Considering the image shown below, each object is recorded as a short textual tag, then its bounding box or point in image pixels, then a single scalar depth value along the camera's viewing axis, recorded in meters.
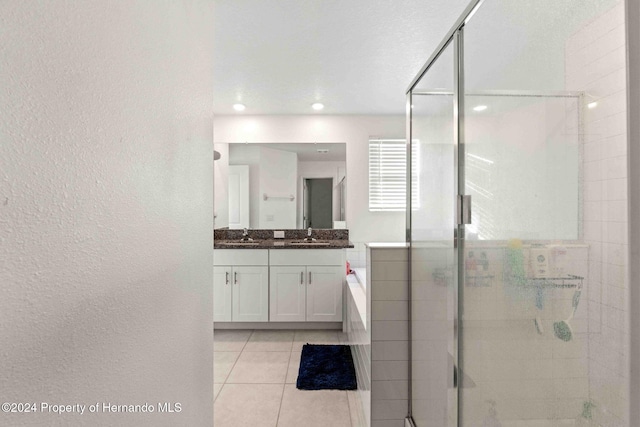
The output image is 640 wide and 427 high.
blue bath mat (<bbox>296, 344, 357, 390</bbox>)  2.40
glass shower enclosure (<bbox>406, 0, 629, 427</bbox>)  0.59
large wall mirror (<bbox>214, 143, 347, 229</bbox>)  3.96
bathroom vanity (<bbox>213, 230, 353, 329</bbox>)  3.46
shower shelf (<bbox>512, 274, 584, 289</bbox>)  0.67
